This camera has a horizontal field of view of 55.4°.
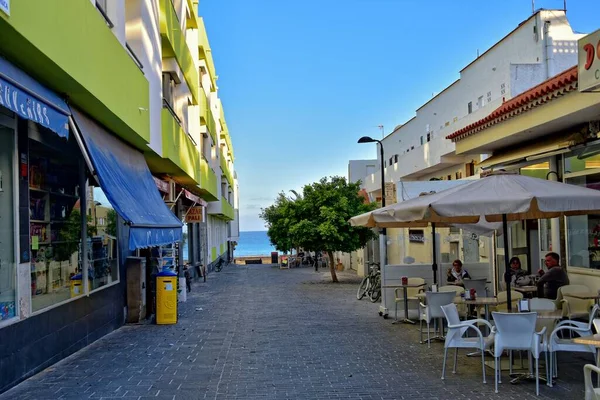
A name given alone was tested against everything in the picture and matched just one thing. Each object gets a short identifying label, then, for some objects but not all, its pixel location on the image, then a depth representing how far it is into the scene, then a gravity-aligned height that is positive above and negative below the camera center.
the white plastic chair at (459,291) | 10.24 -1.36
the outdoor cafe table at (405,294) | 11.87 -1.59
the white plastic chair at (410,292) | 12.20 -1.70
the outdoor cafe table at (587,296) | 8.54 -1.25
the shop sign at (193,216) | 23.02 +0.25
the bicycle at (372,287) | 16.38 -2.03
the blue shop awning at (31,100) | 5.28 +1.29
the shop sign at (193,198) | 19.36 +0.90
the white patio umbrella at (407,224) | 9.89 -0.12
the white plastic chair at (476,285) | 11.02 -1.33
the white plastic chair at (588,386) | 4.56 -1.39
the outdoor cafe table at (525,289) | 9.85 -1.28
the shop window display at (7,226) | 6.91 +0.00
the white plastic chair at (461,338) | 7.05 -1.53
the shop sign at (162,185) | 15.23 +1.03
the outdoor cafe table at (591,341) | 5.01 -1.14
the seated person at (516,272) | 11.97 -1.23
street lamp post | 12.97 -1.04
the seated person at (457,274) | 12.62 -1.26
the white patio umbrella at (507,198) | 6.91 +0.21
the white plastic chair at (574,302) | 8.62 -1.39
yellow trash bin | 12.34 -1.67
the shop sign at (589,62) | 7.36 +2.02
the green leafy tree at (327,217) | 22.50 +0.10
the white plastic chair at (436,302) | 9.05 -1.35
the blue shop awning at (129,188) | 7.90 +0.57
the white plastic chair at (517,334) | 6.59 -1.39
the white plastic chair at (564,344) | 6.61 -1.51
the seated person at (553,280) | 9.97 -1.13
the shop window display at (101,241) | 10.46 -0.34
